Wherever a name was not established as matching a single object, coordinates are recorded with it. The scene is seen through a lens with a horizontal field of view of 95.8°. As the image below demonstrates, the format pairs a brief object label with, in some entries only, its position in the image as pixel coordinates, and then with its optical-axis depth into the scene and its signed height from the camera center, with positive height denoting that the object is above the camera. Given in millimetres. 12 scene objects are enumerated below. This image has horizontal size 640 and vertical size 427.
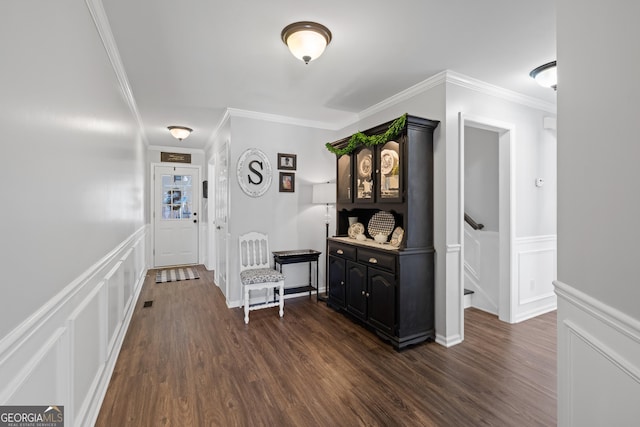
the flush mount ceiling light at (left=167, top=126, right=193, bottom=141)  4671 +1359
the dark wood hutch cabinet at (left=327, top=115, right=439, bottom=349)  2754 -368
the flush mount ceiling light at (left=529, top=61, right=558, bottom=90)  2615 +1300
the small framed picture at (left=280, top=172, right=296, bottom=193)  4219 +470
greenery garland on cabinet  2758 +824
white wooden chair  3463 -723
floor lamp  3939 +265
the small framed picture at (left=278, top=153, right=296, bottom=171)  4203 +773
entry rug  5340 -1187
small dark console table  3861 -599
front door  6344 +5
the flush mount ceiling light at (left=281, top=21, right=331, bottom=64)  2064 +1288
